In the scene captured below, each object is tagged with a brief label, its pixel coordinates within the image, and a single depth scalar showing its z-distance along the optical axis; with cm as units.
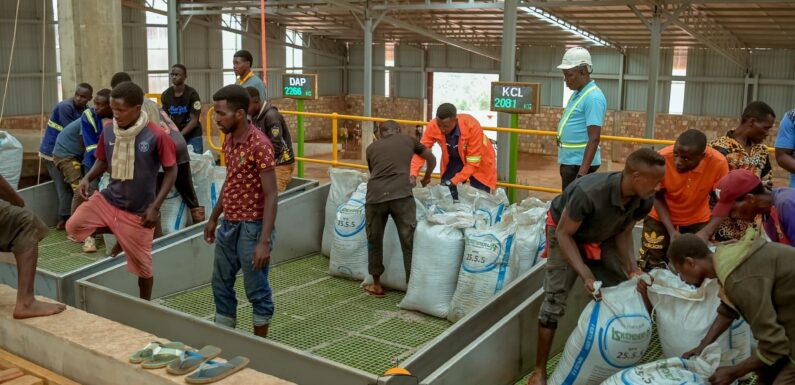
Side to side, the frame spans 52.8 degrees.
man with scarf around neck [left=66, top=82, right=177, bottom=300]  520
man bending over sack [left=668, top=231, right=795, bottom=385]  317
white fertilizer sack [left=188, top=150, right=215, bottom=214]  761
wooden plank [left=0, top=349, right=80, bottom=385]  415
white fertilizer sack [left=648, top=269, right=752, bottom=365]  437
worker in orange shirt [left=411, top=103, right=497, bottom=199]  670
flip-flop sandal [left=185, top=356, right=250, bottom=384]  371
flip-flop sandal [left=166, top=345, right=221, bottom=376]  380
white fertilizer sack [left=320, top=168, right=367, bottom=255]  698
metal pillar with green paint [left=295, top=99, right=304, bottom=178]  933
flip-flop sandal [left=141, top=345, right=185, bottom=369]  386
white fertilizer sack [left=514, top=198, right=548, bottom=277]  562
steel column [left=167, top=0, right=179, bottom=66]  1937
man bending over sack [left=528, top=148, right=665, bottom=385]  402
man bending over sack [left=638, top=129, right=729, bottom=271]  464
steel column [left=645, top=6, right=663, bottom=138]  1741
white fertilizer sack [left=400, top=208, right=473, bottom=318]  572
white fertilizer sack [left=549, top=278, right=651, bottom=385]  423
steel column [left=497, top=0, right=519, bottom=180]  1281
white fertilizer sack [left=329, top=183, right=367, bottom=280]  651
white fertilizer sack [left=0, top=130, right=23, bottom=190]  806
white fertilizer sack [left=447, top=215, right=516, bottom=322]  544
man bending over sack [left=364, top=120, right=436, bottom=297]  594
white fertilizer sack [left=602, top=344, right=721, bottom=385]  382
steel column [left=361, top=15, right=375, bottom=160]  2081
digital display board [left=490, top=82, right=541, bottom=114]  785
